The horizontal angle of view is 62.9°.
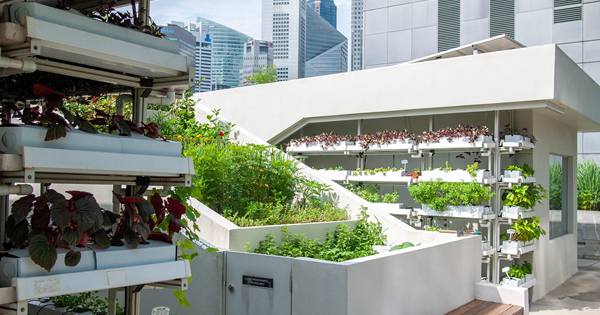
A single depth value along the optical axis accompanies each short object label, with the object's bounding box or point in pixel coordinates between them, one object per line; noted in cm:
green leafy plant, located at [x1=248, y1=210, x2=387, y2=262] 455
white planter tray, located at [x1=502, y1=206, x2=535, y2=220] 692
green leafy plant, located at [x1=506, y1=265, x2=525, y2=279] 712
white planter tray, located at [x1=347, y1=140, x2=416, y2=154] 763
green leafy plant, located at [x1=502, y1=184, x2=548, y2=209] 696
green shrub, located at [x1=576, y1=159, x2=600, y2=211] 1218
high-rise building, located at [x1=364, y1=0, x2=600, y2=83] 1376
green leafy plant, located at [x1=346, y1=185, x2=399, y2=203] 784
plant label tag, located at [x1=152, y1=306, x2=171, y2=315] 227
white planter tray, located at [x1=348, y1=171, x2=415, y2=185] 762
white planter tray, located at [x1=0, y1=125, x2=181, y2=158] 158
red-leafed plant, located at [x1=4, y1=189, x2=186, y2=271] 156
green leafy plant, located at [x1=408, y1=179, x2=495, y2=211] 682
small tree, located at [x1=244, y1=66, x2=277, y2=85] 1476
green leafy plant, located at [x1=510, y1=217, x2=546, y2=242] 701
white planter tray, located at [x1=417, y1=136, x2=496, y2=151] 696
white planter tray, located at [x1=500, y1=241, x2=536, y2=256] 691
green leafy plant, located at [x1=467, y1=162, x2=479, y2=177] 691
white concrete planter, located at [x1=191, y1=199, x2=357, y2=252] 429
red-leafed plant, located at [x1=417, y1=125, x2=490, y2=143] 700
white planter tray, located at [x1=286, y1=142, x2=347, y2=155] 852
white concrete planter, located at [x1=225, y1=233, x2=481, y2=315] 311
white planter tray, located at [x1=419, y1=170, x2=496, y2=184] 688
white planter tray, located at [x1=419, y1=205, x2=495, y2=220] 689
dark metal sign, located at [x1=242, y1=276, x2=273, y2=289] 343
